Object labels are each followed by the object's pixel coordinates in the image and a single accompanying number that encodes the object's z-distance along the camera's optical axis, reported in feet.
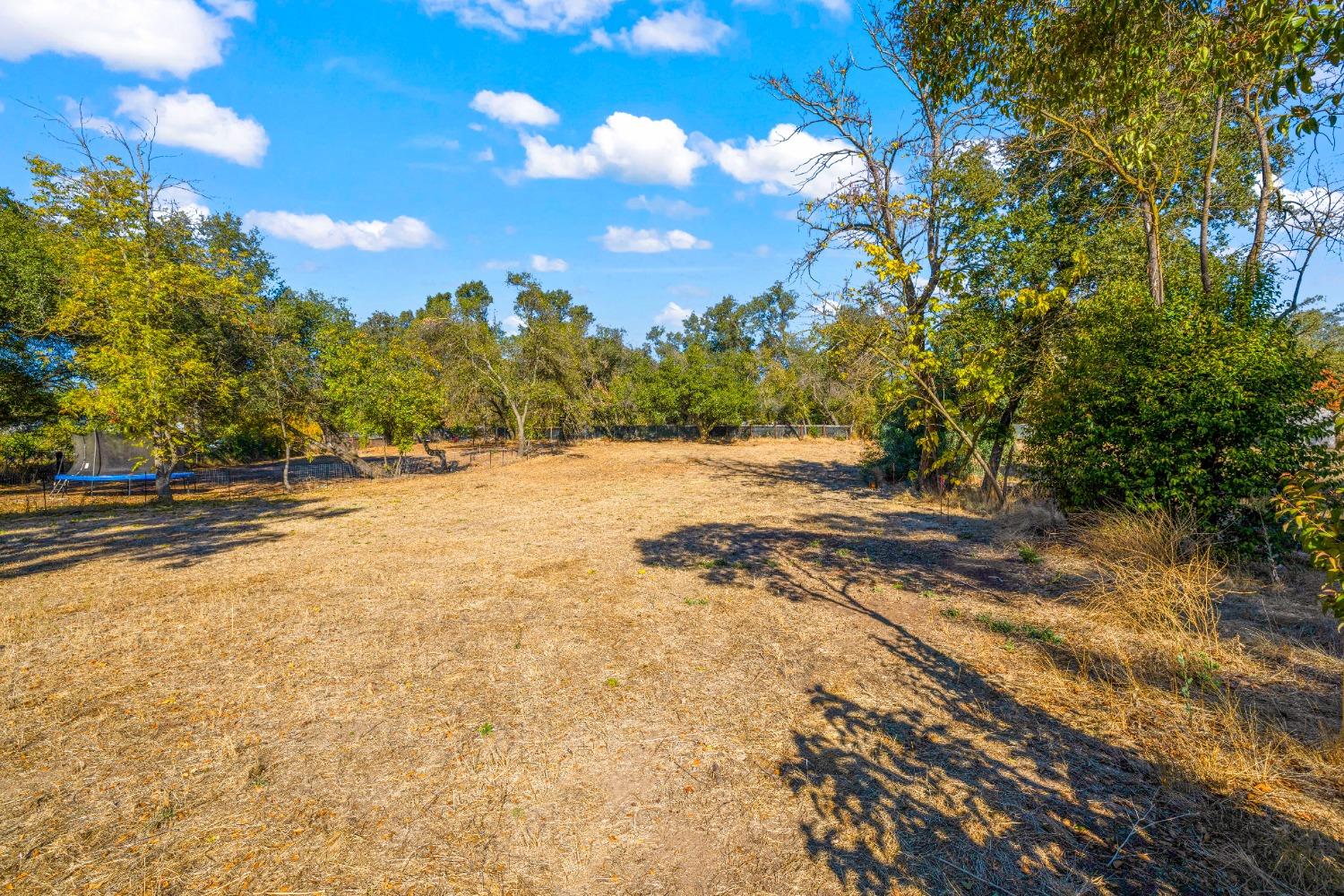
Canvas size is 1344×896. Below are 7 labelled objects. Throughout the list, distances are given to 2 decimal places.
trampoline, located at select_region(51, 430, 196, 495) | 54.49
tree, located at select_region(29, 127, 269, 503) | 42.11
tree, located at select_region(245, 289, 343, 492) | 57.62
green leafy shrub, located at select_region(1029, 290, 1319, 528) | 20.90
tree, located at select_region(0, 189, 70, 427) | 46.47
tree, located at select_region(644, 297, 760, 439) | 123.54
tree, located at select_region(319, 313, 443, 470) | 62.03
